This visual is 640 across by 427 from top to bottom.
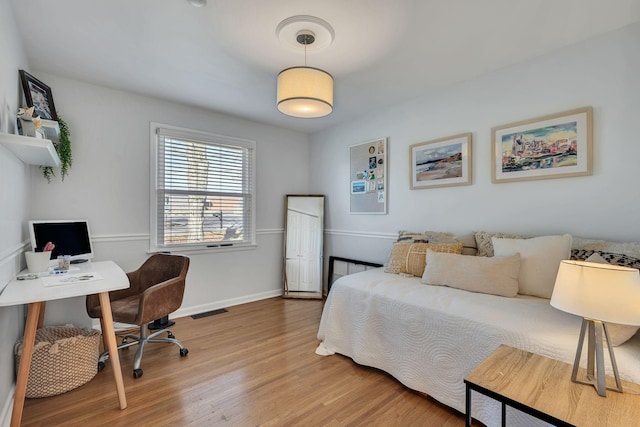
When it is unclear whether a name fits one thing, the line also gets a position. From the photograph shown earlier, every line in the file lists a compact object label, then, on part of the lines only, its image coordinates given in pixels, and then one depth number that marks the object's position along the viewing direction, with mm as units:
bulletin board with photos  3555
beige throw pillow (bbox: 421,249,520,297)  2072
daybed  1566
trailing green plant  2612
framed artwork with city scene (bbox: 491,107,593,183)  2193
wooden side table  950
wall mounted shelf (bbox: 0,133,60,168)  1554
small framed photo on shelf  2119
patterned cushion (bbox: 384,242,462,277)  2568
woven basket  1879
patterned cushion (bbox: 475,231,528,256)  2421
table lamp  1022
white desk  1503
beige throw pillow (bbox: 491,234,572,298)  2006
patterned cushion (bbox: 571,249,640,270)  1637
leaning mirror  4203
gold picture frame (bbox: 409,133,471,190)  2850
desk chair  2201
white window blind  3284
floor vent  3381
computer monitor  2326
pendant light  1953
